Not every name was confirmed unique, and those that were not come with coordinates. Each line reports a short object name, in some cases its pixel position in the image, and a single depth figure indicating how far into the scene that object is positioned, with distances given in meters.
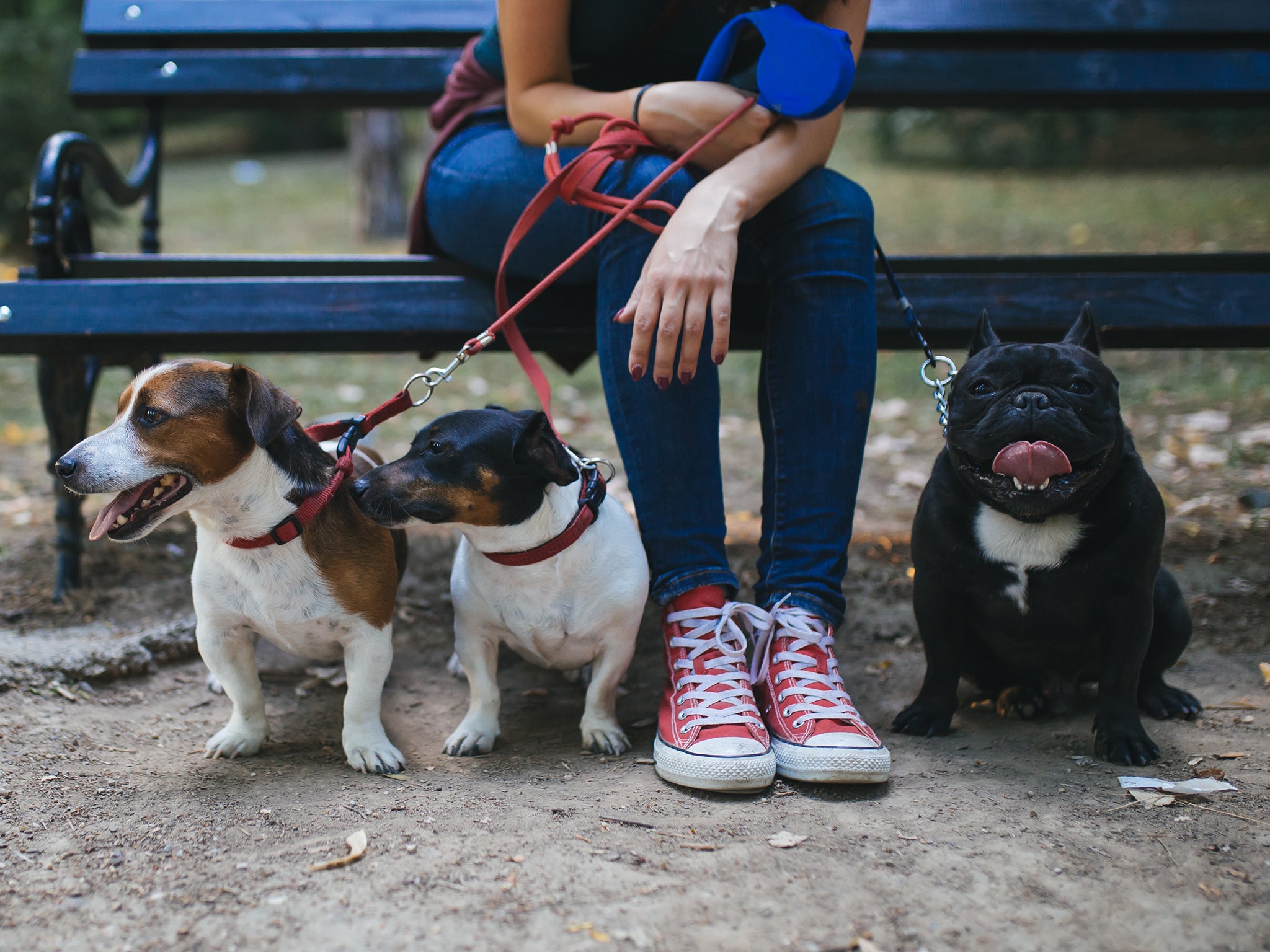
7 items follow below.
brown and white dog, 2.06
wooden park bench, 2.72
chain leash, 2.31
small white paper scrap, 2.01
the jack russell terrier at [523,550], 2.13
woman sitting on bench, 2.09
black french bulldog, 2.05
